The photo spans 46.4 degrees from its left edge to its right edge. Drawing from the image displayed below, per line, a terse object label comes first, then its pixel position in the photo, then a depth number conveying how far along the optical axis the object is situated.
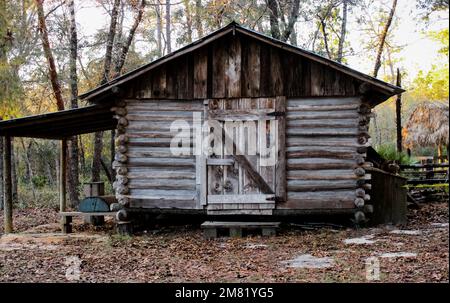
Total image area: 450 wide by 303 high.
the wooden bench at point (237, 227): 12.52
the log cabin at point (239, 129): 12.90
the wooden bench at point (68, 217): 14.07
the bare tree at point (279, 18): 22.06
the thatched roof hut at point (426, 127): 25.27
